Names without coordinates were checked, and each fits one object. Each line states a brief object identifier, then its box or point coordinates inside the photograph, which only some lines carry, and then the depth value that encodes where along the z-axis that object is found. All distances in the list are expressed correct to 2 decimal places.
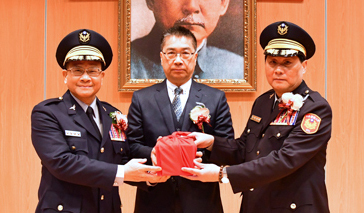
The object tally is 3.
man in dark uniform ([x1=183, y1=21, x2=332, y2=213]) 2.42
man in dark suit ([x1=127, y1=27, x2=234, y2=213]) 2.76
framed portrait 4.15
